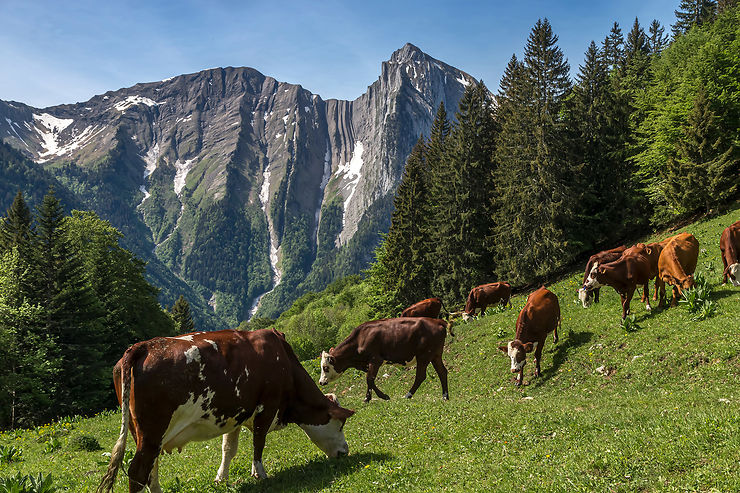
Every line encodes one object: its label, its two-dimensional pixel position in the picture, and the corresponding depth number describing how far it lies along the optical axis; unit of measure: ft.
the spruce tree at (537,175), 138.92
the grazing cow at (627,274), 59.31
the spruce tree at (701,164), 121.49
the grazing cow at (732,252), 59.41
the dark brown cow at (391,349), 56.18
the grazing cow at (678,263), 58.75
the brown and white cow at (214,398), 23.24
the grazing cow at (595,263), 72.02
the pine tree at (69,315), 129.59
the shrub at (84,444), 51.83
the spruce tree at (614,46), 261.65
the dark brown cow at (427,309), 91.81
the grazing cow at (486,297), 104.42
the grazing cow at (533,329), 56.65
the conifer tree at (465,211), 158.71
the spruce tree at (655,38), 262.47
